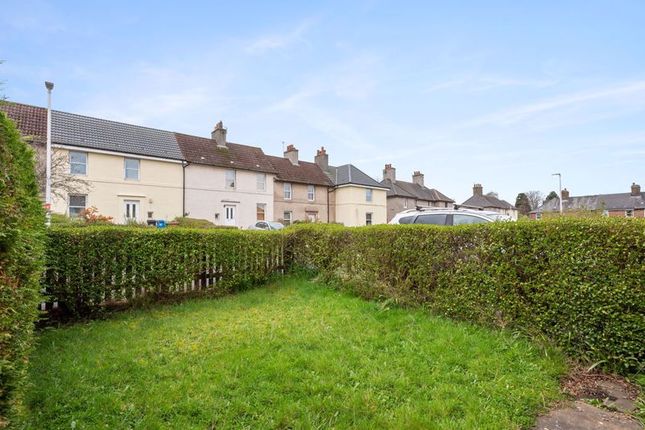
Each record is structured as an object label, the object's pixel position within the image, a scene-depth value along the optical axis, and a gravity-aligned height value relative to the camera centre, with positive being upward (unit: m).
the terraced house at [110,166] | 19.97 +3.79
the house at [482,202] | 53.25 +3.09
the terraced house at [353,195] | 33.88 +2.70
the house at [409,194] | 40.62 +3.51
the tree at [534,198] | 74.06 +5.07
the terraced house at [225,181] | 25.86 +3.40
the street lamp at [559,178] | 32.88 +4.33
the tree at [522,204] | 69.81 +3.53
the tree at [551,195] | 68.76 +5.35
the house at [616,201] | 48.44 +2.94
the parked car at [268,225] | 22.47 -0.27
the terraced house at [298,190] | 31.20 +3.07
